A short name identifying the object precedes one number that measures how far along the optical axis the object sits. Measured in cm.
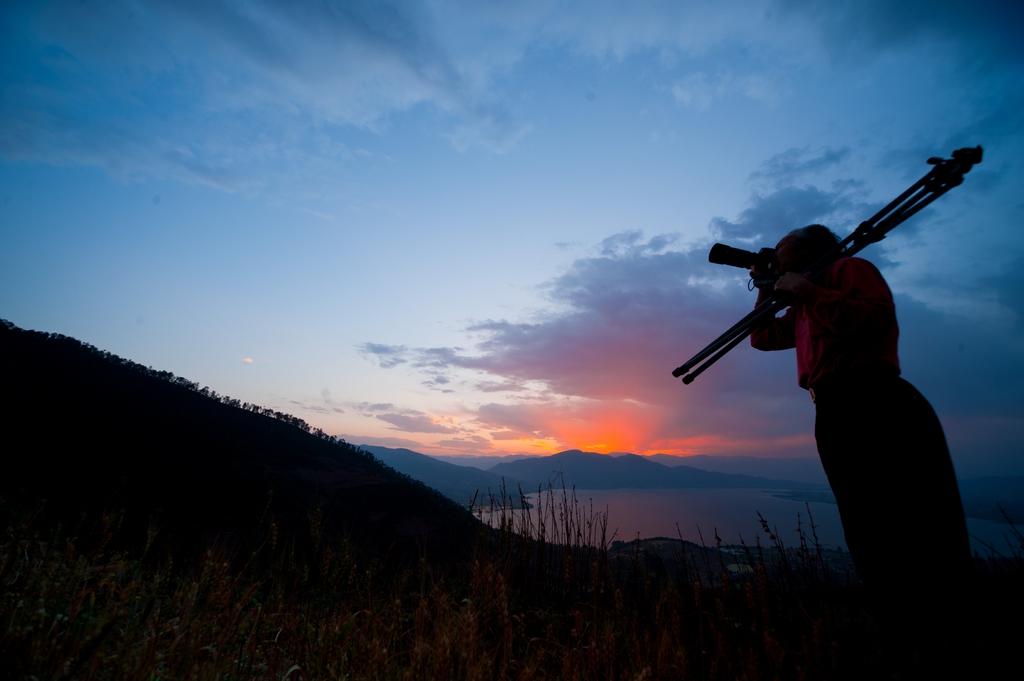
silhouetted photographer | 122
